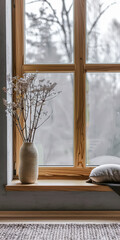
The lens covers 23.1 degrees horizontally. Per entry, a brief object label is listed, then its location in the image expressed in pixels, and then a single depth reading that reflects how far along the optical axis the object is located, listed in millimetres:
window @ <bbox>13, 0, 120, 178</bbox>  2797
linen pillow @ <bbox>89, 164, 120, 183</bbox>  2520
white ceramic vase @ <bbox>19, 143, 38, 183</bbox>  2551
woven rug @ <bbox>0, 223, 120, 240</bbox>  2057
